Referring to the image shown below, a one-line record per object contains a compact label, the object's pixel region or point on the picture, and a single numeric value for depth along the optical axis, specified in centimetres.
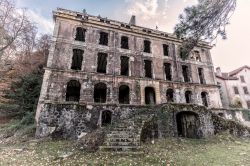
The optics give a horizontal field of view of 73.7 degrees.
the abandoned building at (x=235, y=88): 3247
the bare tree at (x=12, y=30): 1395
